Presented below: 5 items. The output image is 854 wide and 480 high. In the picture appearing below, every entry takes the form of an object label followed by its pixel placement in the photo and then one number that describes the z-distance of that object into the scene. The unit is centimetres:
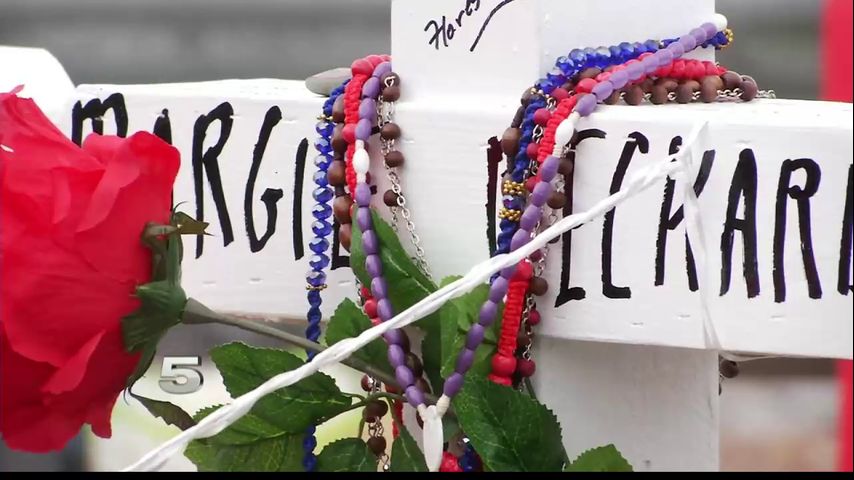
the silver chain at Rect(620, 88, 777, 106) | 268
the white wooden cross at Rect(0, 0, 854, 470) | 259
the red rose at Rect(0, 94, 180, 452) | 254
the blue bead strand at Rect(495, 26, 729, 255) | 263
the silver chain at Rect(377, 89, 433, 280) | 266
